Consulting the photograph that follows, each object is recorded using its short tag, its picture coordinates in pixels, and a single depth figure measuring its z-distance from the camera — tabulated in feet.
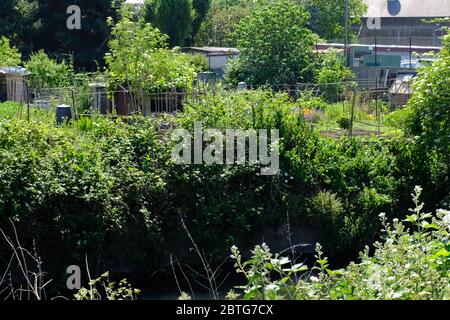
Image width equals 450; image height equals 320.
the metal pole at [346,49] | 108.84
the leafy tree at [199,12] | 144.77
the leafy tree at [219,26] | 154.81
